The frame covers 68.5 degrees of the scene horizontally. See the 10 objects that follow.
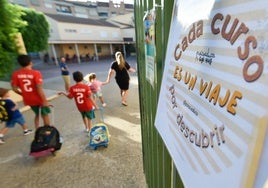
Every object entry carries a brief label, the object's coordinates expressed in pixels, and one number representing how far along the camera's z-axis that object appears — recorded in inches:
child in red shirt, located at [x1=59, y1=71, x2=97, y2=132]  155.6
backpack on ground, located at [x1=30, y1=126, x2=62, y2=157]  136.9
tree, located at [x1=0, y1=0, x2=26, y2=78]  245.9
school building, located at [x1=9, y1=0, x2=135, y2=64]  1087.6
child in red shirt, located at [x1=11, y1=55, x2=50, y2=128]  150.9
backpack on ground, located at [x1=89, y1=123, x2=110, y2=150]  150.4
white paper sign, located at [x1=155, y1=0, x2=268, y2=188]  18.4
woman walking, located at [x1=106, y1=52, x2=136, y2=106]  227.8
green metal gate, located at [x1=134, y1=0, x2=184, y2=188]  47.4
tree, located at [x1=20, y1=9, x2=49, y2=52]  451.5
